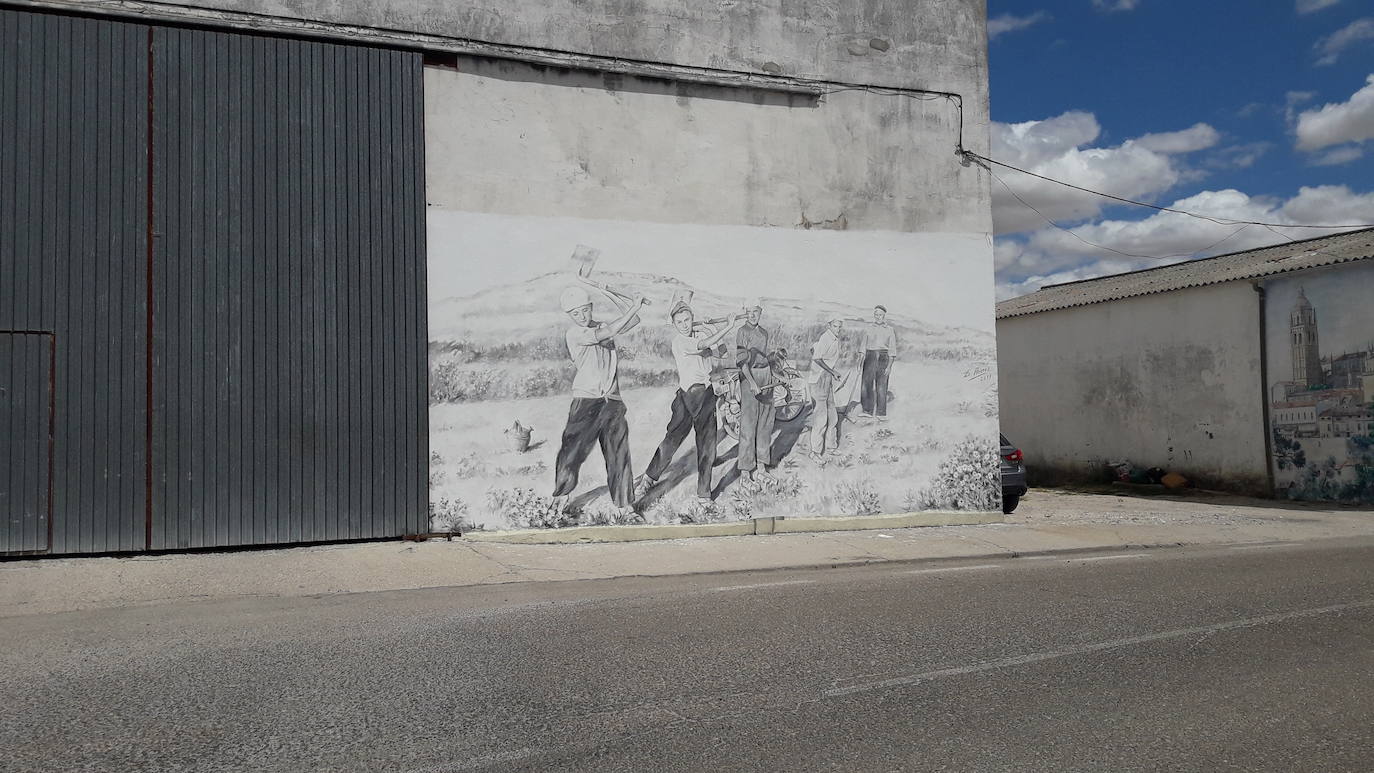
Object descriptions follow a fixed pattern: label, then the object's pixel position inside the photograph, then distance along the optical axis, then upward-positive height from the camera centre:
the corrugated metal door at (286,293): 10.83 +1.62
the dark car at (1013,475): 15.50 -0.81
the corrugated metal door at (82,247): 10.33 +2.04
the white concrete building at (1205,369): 18.66 +1.11
